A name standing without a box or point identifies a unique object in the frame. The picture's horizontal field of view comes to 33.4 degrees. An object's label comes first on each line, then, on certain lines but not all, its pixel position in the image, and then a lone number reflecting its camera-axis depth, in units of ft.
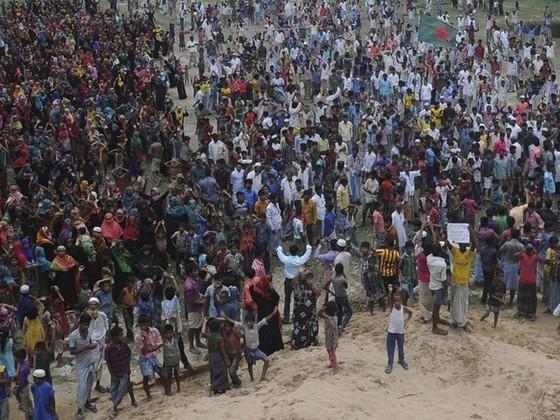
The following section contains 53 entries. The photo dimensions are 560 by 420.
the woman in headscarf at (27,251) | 45.20
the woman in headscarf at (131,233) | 48.19
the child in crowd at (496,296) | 44.59
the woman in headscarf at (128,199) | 51.13
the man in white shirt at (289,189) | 55.52
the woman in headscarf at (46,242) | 46.03
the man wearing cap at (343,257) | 43.34
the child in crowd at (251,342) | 37.50
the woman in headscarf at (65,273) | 44.01
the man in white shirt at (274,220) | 51.42
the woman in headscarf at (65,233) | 46.34
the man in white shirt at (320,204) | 53.42
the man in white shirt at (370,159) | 59.77
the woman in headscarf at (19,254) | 44.42
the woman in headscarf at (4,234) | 45.03
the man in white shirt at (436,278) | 41.32
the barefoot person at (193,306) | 41.55
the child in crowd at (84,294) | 41.78
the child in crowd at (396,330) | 37.37
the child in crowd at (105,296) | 41.01
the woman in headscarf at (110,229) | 47.44
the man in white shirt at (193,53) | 101.50
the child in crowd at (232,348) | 37.19
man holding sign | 41.81
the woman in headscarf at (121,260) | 45.83
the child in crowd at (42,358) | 36.24
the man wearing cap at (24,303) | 39.91
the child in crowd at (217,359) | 36.60
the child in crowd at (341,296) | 42.01
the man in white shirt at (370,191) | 56.58
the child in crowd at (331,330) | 37.06
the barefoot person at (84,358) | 37.09
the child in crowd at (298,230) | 52.24
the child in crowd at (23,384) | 35.83
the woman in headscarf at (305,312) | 39.29
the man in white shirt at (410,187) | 56.49
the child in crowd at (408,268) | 44.52
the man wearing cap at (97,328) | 37.60
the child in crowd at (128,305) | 42.88
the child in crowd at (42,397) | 34.14
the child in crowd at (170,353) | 37.01
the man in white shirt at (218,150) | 62.13
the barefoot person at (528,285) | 45.55
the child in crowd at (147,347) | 37.00
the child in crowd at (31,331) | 38.50
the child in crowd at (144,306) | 40.55
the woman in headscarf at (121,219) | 48.52
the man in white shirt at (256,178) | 55.77
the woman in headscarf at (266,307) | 40.65
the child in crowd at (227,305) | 38.93
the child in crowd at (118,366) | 36.19
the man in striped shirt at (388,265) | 44.65
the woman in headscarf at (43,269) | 45.32
